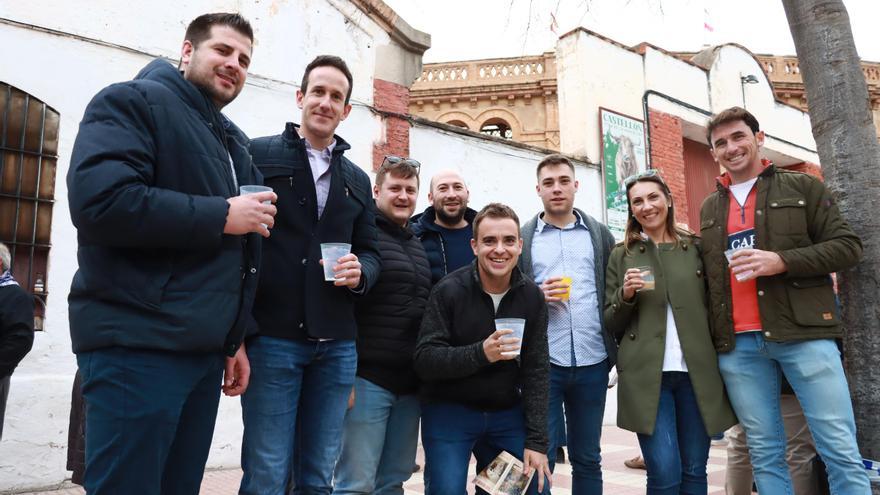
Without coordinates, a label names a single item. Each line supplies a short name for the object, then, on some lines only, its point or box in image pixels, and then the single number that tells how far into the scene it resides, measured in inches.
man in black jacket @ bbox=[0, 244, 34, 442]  164.4
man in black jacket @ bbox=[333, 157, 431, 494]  112.1
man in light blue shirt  128.8
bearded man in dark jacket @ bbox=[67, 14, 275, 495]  67.8
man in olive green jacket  111.1
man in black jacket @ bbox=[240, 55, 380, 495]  94.8
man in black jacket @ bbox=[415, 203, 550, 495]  108.5
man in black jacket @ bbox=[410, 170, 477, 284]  135.7
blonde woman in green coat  117.5
